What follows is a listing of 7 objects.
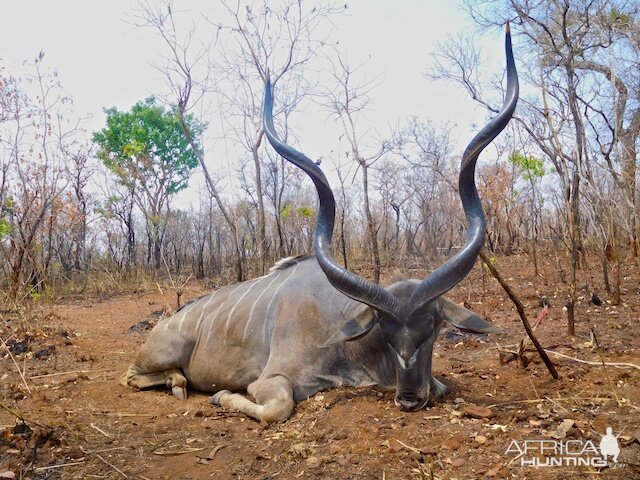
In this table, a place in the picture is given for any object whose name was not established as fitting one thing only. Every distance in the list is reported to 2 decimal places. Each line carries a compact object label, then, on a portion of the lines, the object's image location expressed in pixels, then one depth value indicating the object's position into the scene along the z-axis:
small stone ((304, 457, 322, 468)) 2.59
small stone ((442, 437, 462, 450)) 2.57
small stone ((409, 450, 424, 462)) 2.52
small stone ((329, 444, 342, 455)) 2.71
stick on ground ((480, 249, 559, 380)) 3.35
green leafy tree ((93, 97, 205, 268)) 19.08
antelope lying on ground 3.35
